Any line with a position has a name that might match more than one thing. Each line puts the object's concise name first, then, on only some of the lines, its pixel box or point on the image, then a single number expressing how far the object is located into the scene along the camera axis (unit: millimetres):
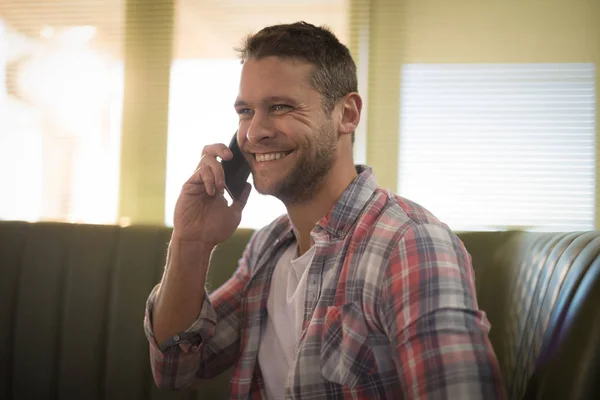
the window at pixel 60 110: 2268
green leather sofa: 1740
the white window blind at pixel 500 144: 2025
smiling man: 985
